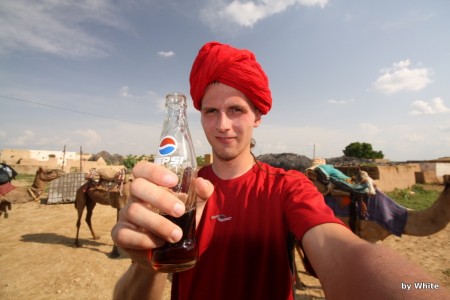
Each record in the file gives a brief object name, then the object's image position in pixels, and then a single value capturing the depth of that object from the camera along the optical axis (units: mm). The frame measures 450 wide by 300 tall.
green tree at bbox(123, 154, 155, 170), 35594
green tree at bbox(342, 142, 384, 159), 50281
